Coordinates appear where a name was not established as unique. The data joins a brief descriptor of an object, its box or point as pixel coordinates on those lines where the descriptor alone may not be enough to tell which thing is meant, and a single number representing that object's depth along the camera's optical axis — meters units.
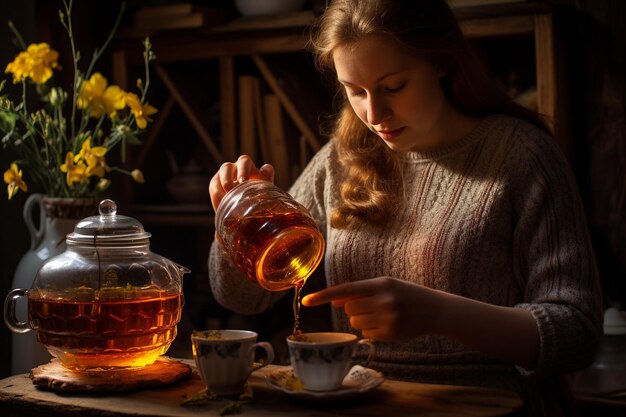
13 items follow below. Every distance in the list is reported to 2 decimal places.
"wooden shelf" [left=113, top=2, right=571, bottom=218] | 2.06
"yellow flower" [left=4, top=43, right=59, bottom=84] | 1.89
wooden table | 1.11
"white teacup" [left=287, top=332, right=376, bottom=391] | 1.15
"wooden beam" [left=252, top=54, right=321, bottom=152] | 2.46
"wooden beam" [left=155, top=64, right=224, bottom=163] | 2.58
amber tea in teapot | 1.27
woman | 1.40
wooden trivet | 1.22
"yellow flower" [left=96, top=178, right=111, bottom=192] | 1.96
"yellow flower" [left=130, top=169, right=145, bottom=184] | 1.95
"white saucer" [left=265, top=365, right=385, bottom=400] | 1.14
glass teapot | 1.27
